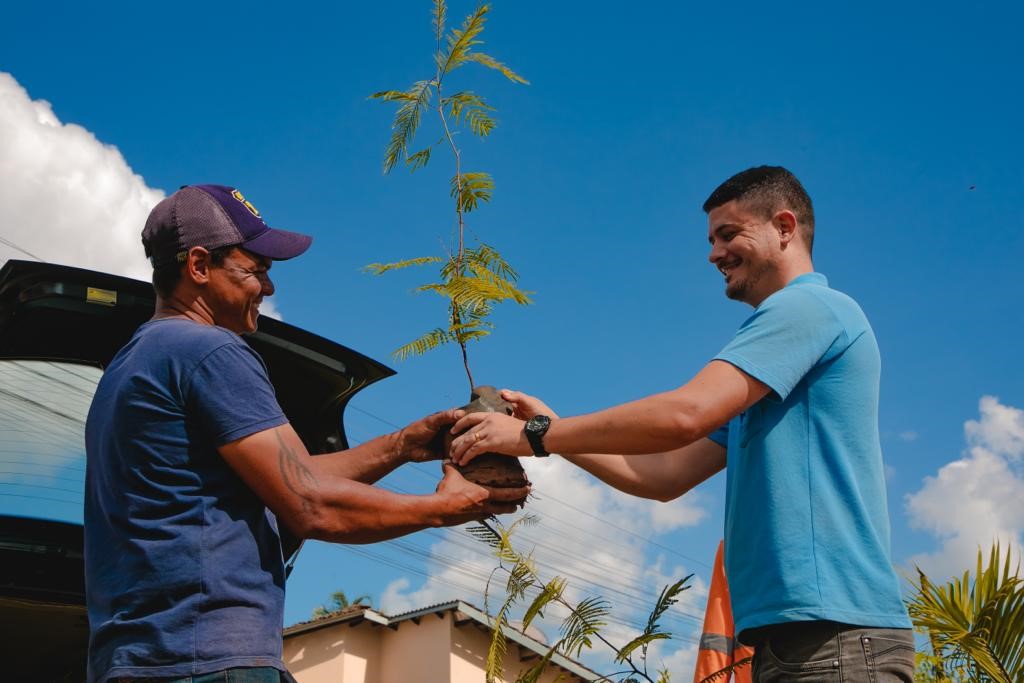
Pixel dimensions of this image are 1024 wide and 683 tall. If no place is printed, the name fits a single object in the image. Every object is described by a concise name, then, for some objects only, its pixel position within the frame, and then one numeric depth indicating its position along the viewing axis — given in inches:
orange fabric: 190.5
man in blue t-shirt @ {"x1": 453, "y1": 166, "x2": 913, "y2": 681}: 90.7
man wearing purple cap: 81.7
